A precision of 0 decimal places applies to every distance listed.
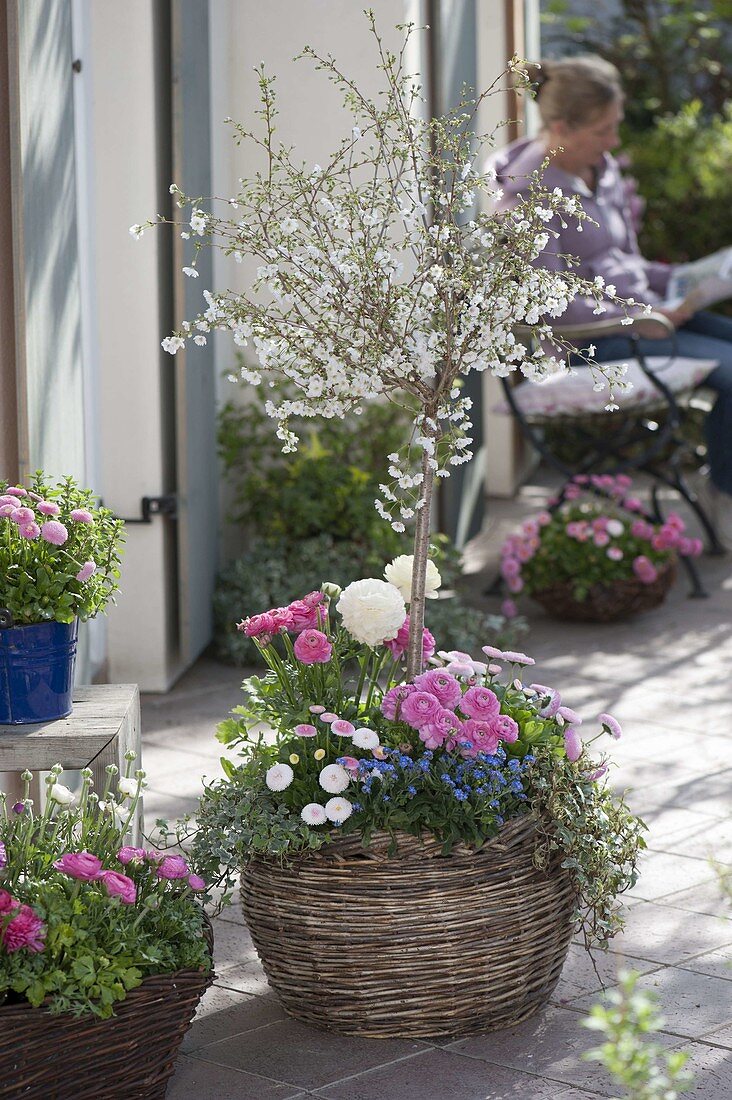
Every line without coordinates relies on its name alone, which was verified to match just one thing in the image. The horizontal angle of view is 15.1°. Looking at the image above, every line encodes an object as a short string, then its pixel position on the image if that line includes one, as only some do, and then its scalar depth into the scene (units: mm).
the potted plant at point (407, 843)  4407
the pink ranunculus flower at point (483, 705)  4510
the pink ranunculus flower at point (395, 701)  4581
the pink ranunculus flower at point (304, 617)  4801
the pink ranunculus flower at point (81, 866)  4081
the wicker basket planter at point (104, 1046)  3886
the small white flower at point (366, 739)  4461
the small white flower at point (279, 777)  4468
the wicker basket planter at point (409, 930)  4393
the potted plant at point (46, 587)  4489
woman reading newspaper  10751
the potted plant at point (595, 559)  10006
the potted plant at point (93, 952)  3907
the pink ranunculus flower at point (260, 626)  4794
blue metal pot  4539
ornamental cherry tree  4514
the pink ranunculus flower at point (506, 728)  4496
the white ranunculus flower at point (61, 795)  4266
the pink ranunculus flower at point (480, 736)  4478
